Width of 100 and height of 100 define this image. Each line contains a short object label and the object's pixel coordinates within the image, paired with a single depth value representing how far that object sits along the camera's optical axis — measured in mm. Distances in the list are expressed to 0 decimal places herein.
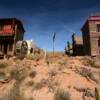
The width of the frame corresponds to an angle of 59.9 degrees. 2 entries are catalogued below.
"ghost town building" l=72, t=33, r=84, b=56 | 17929
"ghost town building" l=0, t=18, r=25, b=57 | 14846
